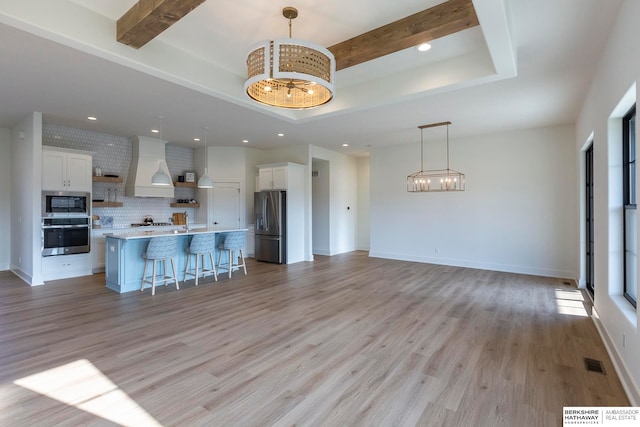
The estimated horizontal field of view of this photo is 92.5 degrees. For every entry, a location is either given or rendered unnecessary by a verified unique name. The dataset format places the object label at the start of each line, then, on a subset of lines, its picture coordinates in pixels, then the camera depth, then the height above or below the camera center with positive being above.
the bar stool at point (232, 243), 5.88 -0.56
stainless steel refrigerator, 7.39 -0.28
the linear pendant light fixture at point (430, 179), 6.93 +0.82
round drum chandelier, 2.37 +1.19
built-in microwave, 5.56 +0.20
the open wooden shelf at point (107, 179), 6.40 +0.75
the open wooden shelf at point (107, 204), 6.38 +0.21
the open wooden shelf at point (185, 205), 7.86 +0.23
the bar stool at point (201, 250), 5.39 -0.64
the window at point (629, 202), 2.75 +0.11
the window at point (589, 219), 4.91 -0.09
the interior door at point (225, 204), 8.04 +0.26
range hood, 6.89 +1.08
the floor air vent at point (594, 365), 2.55 -1.30
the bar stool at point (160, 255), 4.83 -0.65
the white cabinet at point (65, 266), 5.54 -0.98
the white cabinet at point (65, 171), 5.52 +0.82
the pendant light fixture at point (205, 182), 5.98 +0.62
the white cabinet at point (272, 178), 7.41 +0.90
